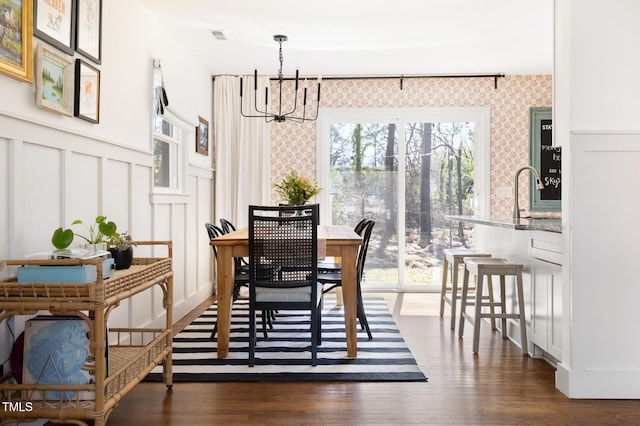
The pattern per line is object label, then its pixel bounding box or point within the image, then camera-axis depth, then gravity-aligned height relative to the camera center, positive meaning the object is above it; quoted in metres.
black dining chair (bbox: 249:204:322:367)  3.18 -0.34
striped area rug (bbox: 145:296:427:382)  3.03 -0.97
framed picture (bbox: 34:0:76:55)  2.41 +0.94
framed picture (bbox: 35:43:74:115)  2.42 +0.65
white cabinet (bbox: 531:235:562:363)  2.97 -0.52
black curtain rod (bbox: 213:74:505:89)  6.01 +1.61
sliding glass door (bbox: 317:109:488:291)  6.15 +0.36
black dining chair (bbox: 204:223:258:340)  3.67 -0.48
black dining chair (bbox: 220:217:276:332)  3.88 -0.48
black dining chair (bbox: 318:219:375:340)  3.72 -0.48
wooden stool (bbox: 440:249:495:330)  4.25 -0.40
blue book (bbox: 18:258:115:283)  1.94 -0.24
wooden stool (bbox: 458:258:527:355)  3.46 -0.53
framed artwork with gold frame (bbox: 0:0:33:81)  2.12 +0.74
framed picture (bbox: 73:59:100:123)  2.79 +0.67
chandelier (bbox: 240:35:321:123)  5.91 +1.16
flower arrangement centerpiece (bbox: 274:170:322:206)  4.45 +0.20
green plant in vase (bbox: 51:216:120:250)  2.10 -0.11
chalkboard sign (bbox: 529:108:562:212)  5.99 +0.63
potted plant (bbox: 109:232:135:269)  2.42 -0.20
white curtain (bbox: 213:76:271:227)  6.01 +0.60
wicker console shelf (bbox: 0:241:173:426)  1.90 -0.50
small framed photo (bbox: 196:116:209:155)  5.46 +0.82
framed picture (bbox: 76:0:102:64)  2.83 +1.05
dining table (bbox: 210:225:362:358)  3.37 -0.43
